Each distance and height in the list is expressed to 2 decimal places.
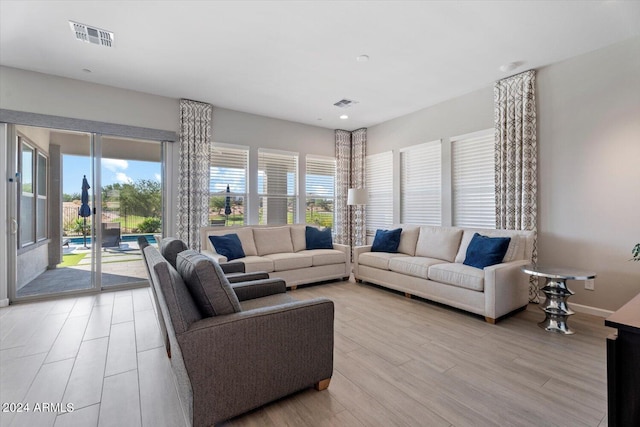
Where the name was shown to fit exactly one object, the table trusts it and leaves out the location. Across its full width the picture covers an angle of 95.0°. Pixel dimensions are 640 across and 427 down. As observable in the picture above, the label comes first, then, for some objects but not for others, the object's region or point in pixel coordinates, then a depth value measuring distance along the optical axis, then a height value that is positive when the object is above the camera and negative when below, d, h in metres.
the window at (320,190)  6.12 +0.50
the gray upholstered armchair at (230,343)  1.44 -0.71
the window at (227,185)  5.07 +0.51
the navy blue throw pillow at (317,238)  5.08 -0.43
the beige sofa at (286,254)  4.25 -0.64
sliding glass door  3.89 +0.03
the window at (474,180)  4.25 +0.50
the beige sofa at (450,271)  3.12 -0.71
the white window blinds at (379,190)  5.83 +0.47
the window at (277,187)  5.54 +0.53
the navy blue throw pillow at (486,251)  3.33 -0.44
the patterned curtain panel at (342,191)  6.36 +0.49
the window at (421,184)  4.97 +0.52
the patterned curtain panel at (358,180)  6.26 +0.72
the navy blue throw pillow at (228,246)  4.13 -0.47
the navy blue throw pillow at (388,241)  4.70 -0.45
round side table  2.83 -0.84
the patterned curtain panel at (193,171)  4.65 +0.69
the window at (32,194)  3.87 +0.27
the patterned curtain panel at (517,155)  3.70 +0.76
